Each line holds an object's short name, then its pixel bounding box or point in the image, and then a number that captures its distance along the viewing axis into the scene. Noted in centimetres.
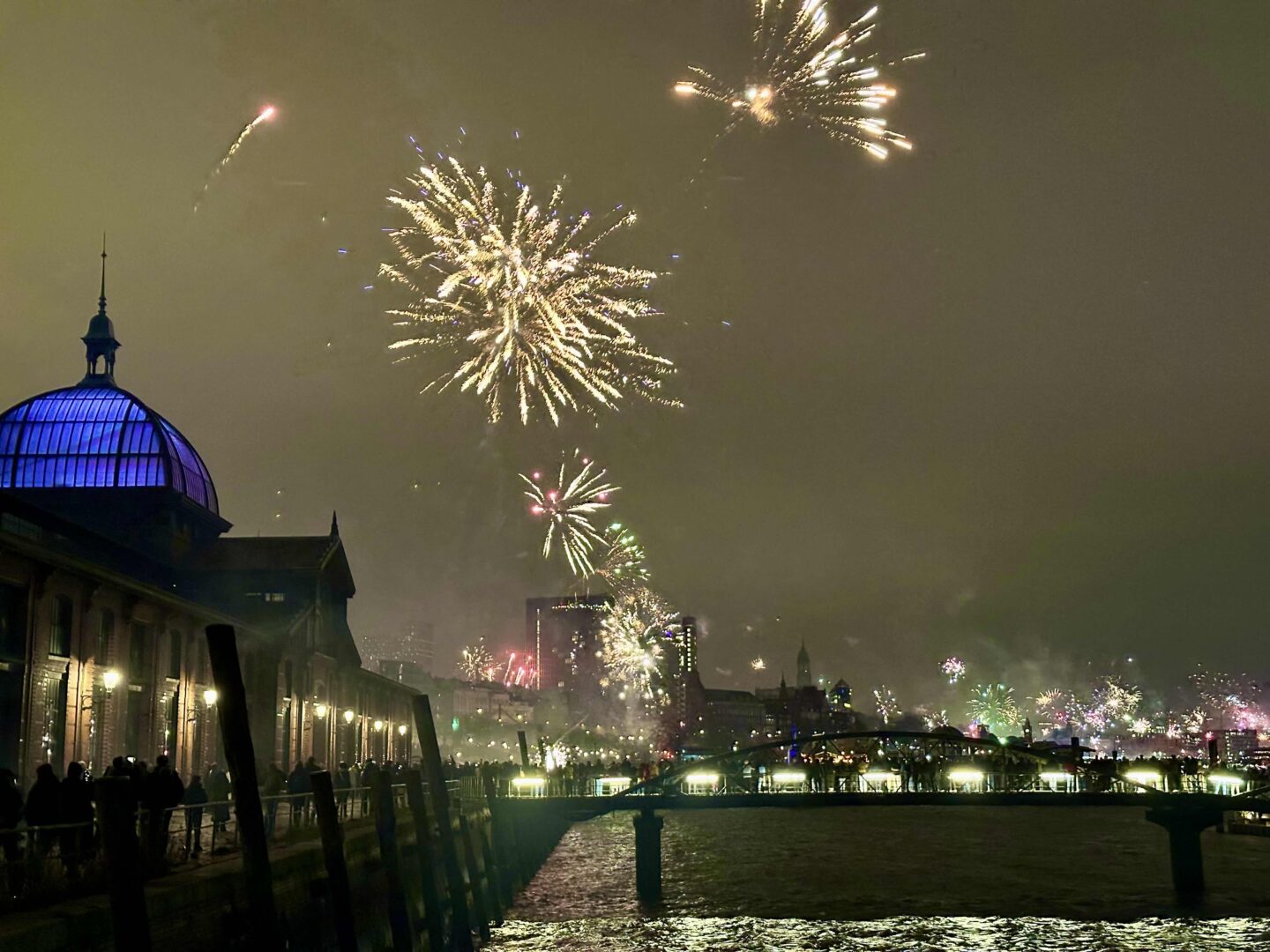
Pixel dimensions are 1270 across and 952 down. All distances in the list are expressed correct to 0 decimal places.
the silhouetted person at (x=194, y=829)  1965
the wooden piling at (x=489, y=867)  3950
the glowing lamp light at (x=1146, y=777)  6222
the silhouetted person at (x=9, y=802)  1728
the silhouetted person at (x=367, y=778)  3481
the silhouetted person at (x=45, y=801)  1752
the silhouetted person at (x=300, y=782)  3169
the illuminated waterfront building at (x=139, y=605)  3291
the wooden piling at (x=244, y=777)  1664
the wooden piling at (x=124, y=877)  1355
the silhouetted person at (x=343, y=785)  3147
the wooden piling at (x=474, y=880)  3494
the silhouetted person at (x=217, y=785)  2823
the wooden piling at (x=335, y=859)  1980
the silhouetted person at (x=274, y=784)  2985
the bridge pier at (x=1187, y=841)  4672
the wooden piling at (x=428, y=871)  2638
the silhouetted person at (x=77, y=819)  1577
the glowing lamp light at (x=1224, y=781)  6040
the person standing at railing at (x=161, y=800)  1756
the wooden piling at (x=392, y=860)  2397
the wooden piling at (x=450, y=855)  2944
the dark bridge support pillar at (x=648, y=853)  4600
